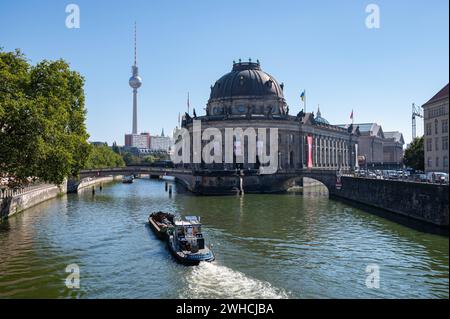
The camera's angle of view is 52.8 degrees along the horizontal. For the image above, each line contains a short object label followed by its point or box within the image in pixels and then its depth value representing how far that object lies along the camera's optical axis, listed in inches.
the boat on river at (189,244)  1357.0
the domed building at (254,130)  4210.1
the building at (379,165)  7320.4
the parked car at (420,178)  2199.2
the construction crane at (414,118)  5390.8
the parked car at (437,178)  1949.7
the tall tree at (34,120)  1701.5
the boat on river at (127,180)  6183.1
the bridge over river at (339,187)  1977.1
